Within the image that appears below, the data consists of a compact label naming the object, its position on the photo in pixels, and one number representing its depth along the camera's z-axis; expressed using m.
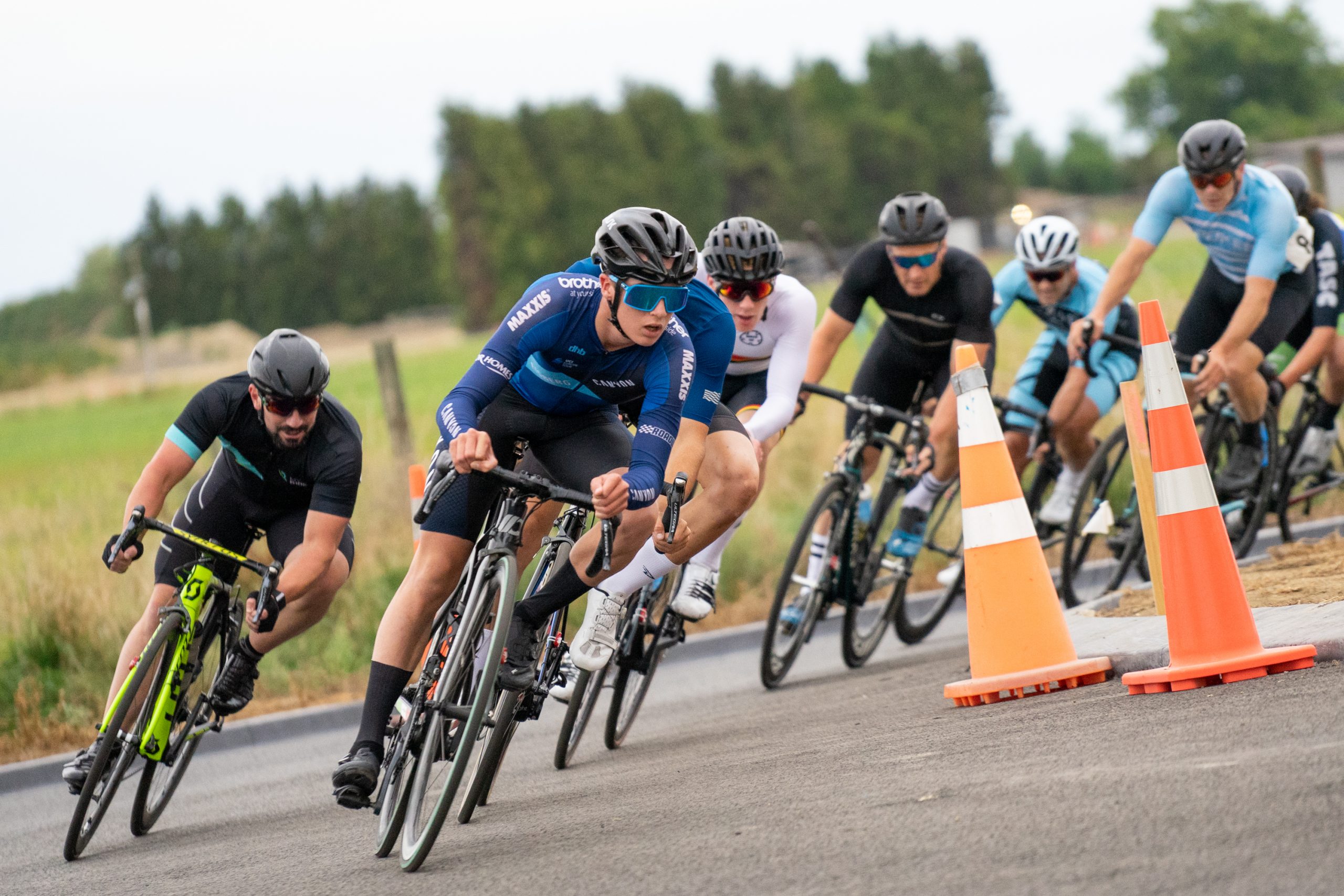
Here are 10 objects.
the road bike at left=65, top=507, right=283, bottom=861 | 12.51
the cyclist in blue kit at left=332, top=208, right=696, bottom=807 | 10.44
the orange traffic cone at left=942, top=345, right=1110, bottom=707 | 11.88
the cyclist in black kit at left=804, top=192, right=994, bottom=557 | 17.23
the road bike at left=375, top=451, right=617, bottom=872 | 9.48
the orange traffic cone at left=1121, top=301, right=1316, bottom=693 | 10.63
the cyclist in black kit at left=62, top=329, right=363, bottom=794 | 12.81
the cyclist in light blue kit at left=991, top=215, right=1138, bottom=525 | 18.80
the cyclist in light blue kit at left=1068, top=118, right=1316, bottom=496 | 16.53
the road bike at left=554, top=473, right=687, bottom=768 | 13.87
